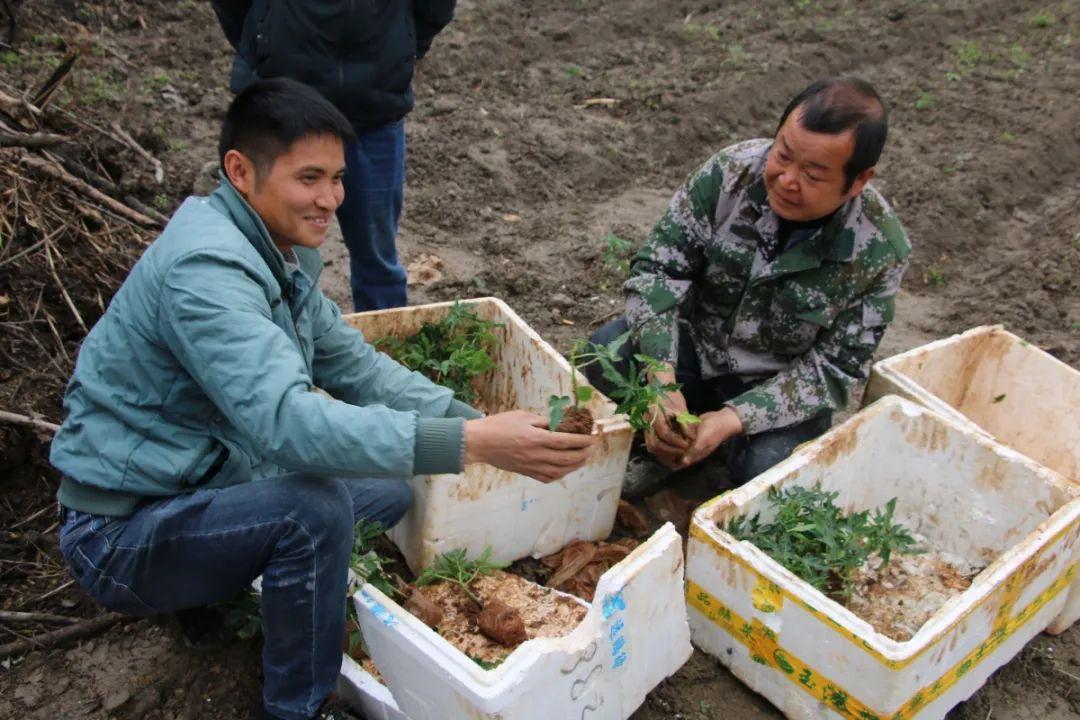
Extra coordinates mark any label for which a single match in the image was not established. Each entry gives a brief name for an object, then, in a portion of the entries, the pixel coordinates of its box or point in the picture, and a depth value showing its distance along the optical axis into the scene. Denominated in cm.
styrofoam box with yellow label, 218
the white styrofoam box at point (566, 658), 194
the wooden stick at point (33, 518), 282
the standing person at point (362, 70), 318
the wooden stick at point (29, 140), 356
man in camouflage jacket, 271
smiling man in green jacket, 186
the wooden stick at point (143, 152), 446
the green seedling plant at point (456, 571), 255
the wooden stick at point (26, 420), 279
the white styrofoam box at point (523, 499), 254
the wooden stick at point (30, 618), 253
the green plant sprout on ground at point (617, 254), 454
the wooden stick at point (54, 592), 266
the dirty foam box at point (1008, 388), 325
